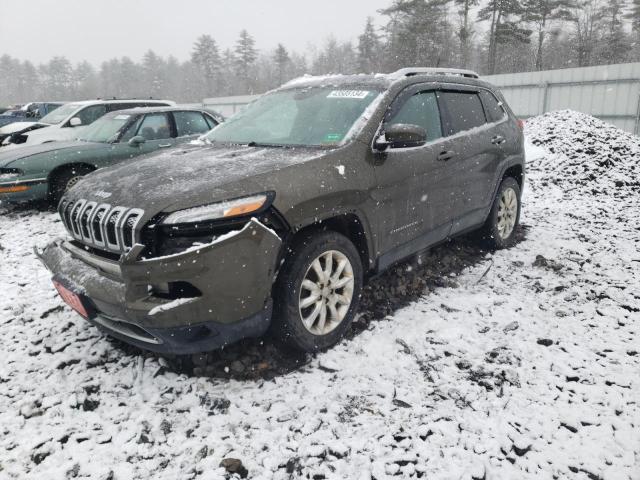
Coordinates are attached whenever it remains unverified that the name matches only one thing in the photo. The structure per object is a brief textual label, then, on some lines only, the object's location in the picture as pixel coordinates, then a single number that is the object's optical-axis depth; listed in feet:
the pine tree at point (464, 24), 109.29
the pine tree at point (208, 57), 254.68
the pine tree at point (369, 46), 172.86
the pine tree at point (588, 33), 142.51
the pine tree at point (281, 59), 235.61
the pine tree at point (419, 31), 113.29
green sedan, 21.74
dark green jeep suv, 8.07
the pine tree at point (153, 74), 312.09
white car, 27.86
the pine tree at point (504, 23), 110.63
